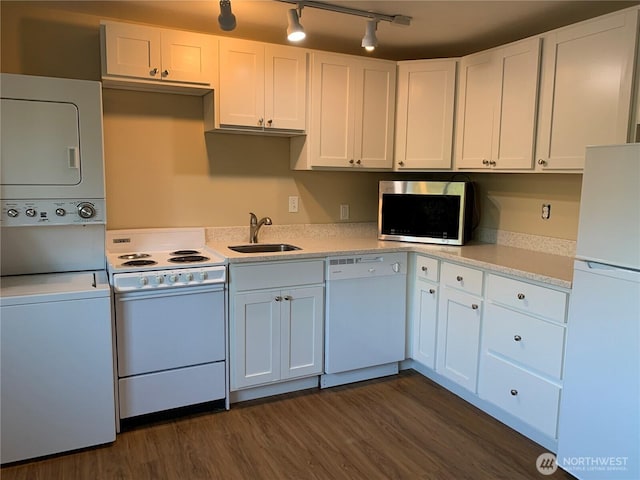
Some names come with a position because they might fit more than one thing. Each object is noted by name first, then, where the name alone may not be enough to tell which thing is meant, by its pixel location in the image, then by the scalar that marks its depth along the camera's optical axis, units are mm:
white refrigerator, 1882
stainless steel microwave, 3188
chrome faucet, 3277
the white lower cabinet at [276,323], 2760
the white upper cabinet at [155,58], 2611
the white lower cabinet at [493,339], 2318
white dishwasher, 3012
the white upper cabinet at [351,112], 3164
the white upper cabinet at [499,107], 2748
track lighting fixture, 2432
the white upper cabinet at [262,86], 2898
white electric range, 2482
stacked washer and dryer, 2182
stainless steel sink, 3147
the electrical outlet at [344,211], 3709
